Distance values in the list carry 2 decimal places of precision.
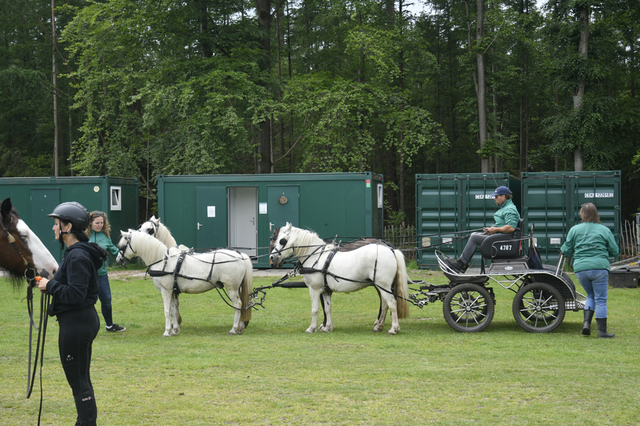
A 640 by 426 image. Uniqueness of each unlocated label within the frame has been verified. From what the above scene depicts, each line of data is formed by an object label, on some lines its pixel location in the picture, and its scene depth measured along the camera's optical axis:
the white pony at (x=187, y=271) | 9.09
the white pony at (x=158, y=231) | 9.94
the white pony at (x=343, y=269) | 9.02
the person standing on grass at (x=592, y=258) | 8.37
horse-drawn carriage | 8.84
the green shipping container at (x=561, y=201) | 16.62
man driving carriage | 8.90
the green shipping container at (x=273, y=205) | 17.17
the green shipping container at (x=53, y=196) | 18.11
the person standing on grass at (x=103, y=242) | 9.07
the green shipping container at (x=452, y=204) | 17.11
